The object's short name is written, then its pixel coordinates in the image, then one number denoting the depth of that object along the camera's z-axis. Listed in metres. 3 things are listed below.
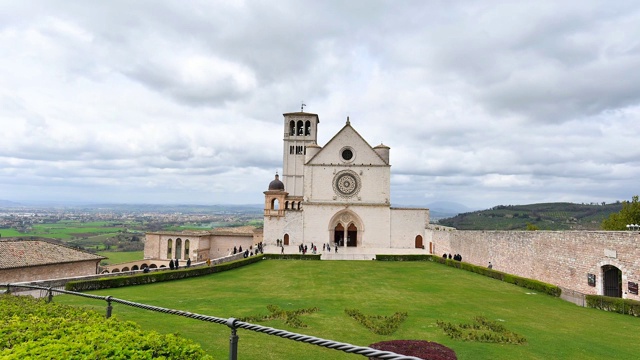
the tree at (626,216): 35.34
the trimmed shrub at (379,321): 11.11
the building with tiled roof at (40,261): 20.72
